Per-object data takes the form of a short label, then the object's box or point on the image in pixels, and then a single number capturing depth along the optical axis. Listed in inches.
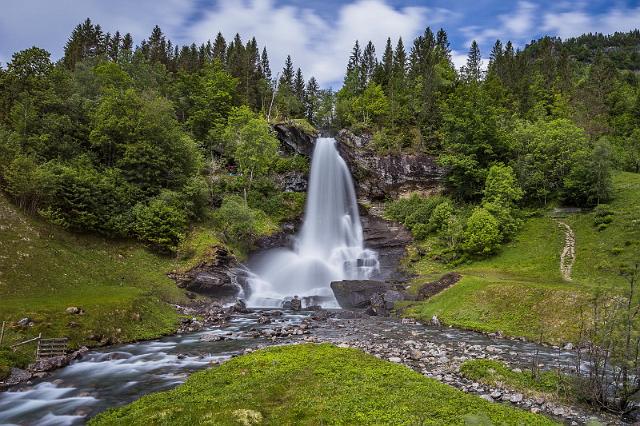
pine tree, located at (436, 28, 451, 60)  3816.4
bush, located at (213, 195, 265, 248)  1791.3
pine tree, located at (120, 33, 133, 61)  3632.6
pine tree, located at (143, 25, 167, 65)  3339.1
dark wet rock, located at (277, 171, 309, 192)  2539.4
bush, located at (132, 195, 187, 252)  1535.4
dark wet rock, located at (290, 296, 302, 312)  1454.4
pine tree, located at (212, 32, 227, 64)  3617.1
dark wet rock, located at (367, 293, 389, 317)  1349.7
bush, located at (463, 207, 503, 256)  1717.5
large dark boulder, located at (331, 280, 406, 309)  1448.1
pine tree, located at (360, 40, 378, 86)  3528.5
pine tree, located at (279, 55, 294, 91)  3484.3
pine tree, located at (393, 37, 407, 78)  3081.7
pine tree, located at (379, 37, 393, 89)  3152.1
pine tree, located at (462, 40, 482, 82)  3497.0
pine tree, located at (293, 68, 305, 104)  3693.2
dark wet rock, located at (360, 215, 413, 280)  1851.6
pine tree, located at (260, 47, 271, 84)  3929.1
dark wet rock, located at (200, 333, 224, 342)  942.7
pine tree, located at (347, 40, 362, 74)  4120.8
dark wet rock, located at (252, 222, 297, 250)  2057.1
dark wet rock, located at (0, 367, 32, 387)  623.0
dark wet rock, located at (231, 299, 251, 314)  1344.7
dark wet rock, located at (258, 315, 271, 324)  1193.2
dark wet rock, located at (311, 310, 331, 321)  1257.4
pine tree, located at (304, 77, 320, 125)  3680.1
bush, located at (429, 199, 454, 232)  2022.6
